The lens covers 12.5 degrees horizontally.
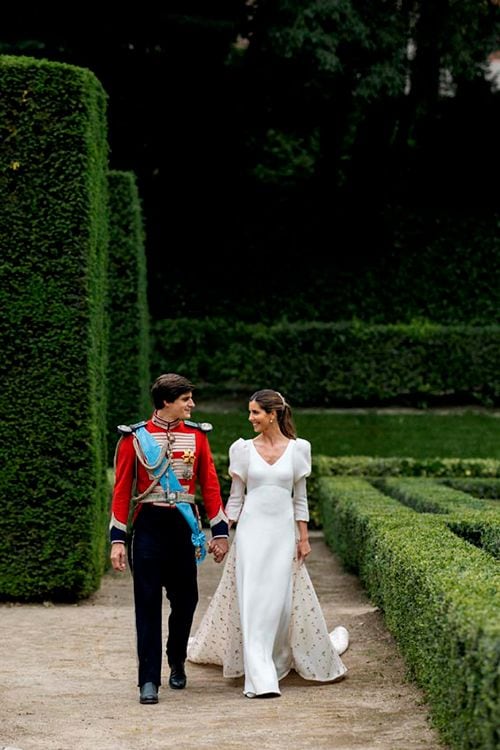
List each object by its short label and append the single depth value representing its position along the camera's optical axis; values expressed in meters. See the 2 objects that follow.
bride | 12.81
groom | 12.06
